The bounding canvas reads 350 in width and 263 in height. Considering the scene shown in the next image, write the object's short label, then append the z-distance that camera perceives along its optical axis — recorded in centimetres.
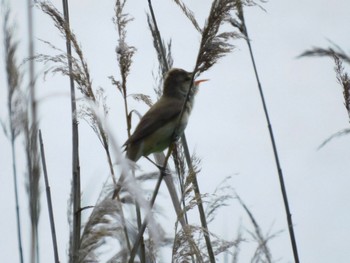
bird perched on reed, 777
